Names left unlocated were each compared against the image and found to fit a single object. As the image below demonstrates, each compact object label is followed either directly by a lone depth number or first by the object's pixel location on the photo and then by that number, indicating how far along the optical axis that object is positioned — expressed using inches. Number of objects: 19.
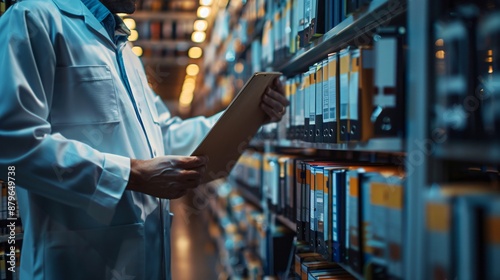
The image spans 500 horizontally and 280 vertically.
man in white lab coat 56.7
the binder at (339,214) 58.4
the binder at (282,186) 90.4
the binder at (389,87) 49.6
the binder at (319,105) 68.2
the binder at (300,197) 74.7
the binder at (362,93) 53.9
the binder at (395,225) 44.3
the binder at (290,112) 86.0
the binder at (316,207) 65.4
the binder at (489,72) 35.8
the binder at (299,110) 79.1
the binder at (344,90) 58.4
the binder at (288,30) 87.7
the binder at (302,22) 75.8
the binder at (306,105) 74.9
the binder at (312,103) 71.7
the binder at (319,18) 68.7
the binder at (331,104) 62.1
